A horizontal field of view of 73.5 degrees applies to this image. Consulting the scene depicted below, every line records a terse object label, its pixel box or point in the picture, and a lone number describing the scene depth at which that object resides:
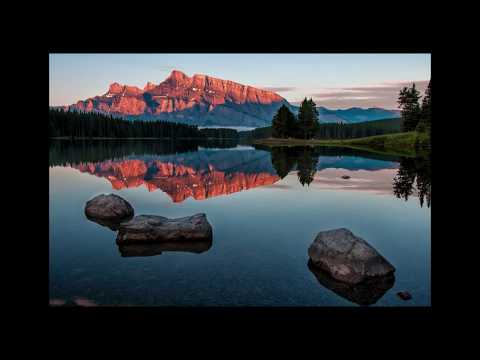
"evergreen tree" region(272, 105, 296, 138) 112.00
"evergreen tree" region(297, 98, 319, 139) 112.19
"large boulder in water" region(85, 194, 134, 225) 18.22
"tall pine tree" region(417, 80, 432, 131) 79.19
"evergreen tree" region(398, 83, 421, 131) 91.31
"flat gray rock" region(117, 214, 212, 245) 13.78
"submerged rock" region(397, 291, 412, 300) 9.36
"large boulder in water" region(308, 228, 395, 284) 10.17
